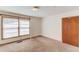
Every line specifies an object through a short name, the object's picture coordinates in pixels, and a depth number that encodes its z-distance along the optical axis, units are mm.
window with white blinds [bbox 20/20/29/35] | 2820
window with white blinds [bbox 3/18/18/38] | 2552
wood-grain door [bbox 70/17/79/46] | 2626
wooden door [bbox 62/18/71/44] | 2776
